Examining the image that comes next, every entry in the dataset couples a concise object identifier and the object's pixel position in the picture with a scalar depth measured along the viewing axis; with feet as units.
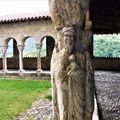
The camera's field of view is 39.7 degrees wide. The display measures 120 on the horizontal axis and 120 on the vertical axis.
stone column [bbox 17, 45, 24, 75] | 34.92
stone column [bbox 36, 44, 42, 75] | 33.91
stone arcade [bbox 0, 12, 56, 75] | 33.63
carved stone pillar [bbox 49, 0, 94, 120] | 5.73
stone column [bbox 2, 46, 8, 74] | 35.86
